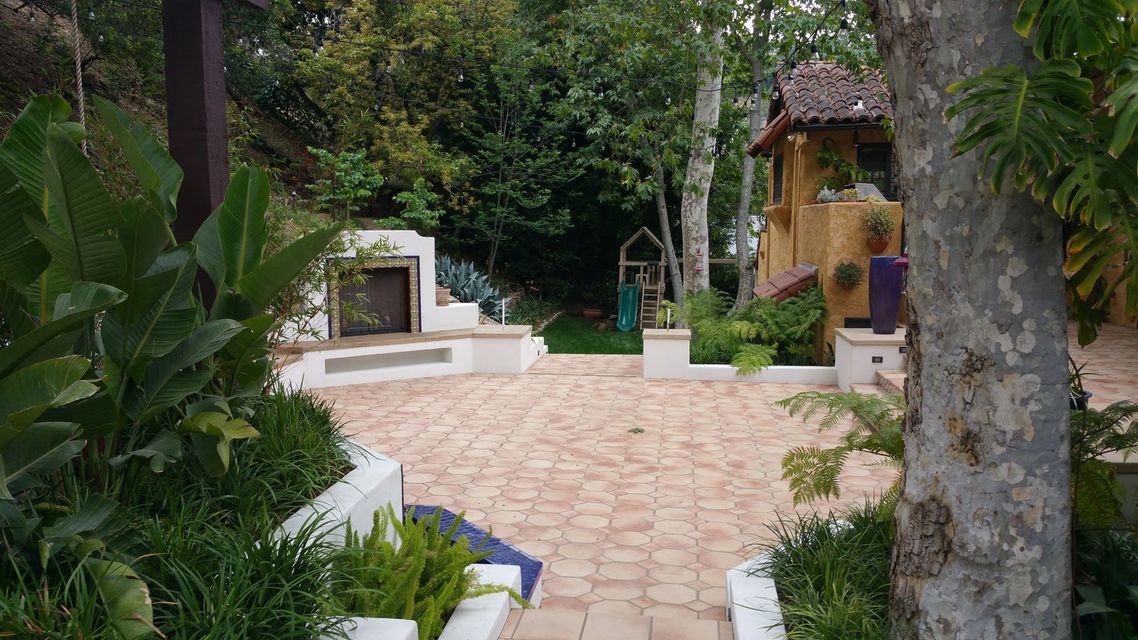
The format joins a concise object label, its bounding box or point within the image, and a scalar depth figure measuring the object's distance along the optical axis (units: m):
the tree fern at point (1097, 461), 2.83
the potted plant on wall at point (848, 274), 10.15
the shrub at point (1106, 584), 2.49
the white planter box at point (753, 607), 2.82
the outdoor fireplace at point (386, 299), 9.93
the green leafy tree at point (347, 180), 14.18
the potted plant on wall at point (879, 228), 9.88
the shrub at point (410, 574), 2.88
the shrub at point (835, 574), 2.68
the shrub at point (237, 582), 2.24
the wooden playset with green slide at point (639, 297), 19.11
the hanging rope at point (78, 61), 3.47
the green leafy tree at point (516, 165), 18.98
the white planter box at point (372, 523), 2.64
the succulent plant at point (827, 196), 10.61
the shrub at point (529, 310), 18.11
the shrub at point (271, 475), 2.91
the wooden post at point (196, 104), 3.95
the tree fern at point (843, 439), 3.19
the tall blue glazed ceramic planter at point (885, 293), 9.25
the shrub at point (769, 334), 10.33
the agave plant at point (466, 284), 13.58
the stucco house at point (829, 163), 10.25
